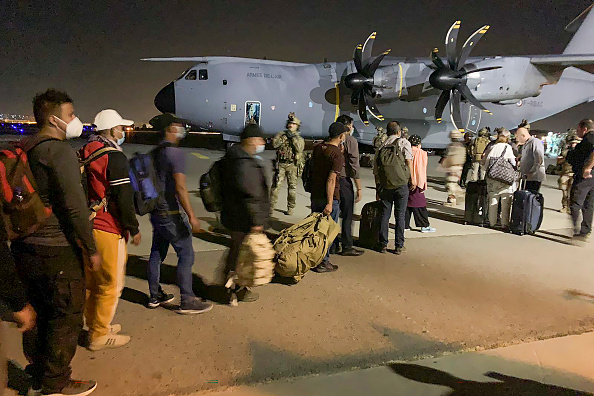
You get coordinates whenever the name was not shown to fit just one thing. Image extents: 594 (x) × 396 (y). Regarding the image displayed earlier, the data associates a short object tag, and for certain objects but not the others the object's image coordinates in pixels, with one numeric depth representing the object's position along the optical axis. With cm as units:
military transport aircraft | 1459
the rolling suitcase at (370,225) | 577
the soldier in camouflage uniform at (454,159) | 775
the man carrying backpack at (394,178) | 541
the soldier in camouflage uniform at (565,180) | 809
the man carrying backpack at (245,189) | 354
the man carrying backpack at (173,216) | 353
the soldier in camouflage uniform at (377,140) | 1026
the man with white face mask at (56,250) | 234
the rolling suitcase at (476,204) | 724
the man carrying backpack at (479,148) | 991
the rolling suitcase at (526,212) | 666
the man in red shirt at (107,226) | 295
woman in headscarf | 634
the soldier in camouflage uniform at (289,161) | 724
